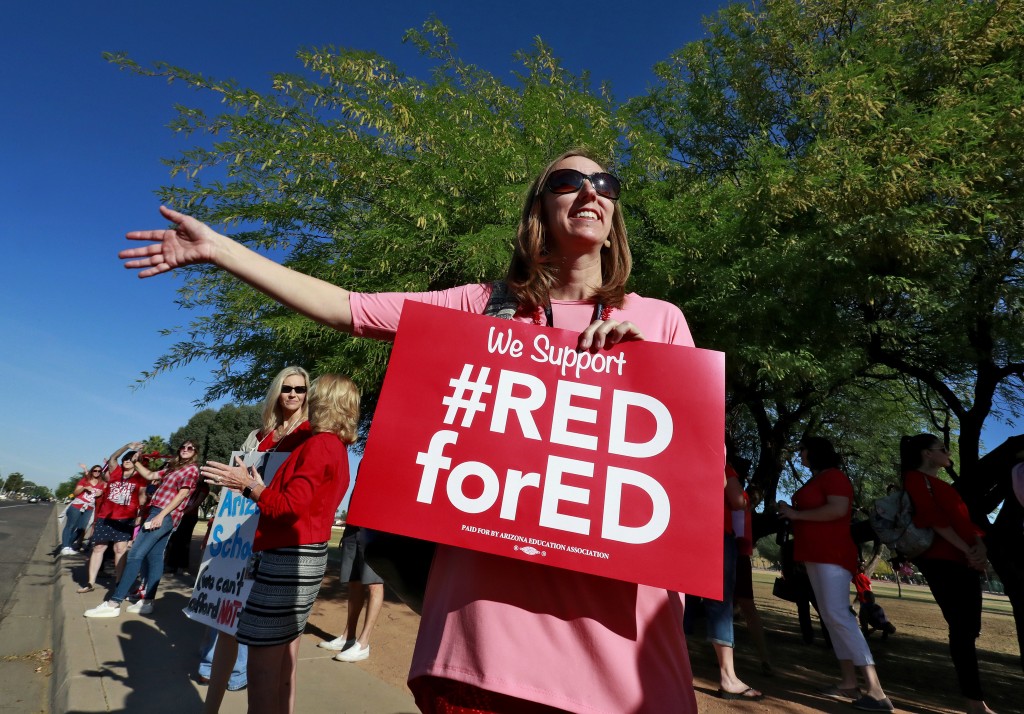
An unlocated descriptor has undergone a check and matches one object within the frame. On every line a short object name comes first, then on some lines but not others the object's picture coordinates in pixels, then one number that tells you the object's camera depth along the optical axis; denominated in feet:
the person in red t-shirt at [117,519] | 26.55
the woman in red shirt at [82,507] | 40.50
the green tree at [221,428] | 147.33
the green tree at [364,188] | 20.83
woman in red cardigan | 8.87
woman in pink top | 3.61
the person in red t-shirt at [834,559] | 15.38
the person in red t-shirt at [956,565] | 14.46
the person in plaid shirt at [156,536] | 21.18
